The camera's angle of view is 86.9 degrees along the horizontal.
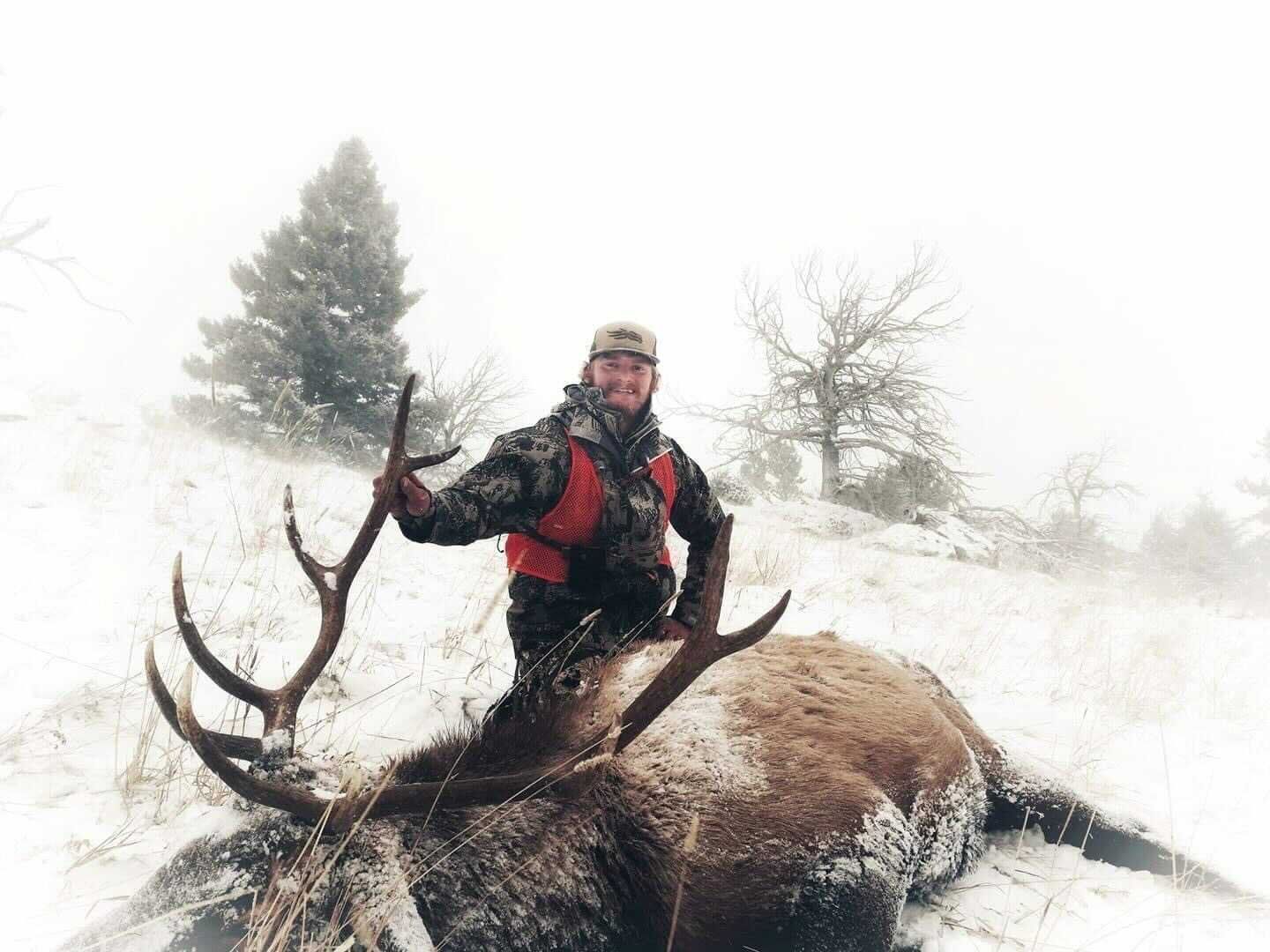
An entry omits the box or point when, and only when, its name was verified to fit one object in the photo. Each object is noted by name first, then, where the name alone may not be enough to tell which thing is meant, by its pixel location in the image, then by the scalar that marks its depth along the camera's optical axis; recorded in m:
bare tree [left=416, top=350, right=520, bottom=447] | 22.70
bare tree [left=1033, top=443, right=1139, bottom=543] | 24.28
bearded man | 2.68
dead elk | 1.39
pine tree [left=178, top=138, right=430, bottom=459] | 13.44
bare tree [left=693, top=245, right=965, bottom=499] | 16.94
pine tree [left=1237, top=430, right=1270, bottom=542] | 30.88
